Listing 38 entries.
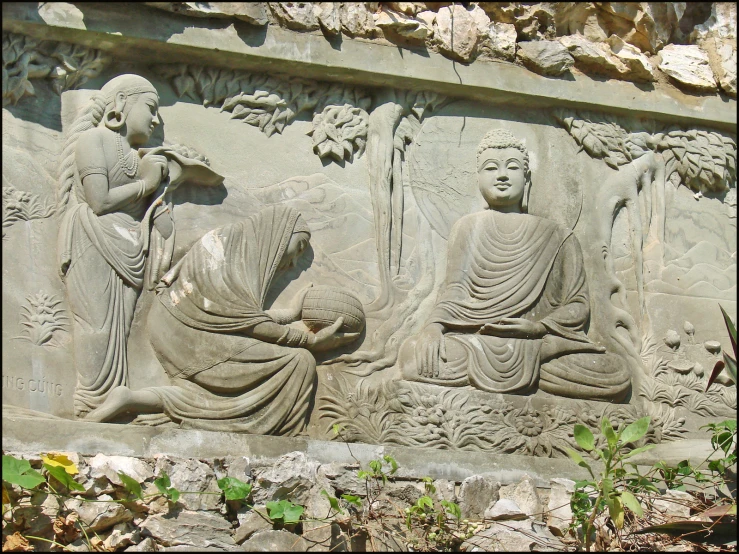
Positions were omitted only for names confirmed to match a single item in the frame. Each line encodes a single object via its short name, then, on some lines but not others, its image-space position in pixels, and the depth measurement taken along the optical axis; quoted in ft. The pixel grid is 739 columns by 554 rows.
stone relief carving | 28.04
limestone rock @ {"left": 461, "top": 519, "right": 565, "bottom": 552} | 26.04
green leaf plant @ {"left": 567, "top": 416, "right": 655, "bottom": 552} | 25.64
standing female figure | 27.53
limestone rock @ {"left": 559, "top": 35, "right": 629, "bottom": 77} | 32.94
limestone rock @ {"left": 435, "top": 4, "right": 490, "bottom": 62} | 31.76
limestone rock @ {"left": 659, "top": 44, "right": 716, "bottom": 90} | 33.78
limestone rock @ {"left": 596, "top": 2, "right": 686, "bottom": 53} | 34.06
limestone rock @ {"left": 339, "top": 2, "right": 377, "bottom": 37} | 31.07
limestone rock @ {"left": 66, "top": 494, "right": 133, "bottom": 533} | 25.21
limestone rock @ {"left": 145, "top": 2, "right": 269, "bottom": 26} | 29.58
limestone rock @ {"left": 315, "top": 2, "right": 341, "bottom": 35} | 30.73
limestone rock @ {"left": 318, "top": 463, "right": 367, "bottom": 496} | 27.02
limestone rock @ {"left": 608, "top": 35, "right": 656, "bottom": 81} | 33.24
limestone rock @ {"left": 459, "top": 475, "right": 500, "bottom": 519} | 27.55
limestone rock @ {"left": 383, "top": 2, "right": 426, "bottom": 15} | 31.89
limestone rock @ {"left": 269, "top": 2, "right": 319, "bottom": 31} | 30.53
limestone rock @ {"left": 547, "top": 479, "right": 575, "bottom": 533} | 27.55
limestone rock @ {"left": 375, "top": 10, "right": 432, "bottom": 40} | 31.24
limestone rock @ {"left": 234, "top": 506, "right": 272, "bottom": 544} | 25.64
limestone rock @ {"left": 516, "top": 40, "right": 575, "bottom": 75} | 32.50
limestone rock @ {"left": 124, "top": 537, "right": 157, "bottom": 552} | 25.09
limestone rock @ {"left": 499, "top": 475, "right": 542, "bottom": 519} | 27.73
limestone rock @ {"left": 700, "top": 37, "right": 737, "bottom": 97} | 34.19
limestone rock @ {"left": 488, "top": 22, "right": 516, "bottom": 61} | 32.30
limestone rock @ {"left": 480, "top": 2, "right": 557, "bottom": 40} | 32.99
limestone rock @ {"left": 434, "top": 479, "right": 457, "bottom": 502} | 27.76
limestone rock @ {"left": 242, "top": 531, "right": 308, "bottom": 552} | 25.35
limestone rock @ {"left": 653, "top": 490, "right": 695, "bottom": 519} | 28.14
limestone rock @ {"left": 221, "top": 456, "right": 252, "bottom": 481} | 26.63
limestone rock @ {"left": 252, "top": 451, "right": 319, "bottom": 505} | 26.45
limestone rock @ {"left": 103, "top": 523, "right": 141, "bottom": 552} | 25.22
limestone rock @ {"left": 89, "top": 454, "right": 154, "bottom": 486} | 25.63
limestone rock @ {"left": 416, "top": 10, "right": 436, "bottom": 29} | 31.86
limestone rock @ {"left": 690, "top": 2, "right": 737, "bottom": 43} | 35.01
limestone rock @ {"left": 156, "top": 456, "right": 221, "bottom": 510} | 25.91
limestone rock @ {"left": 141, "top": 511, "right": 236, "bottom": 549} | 25.16
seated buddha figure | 29.48
